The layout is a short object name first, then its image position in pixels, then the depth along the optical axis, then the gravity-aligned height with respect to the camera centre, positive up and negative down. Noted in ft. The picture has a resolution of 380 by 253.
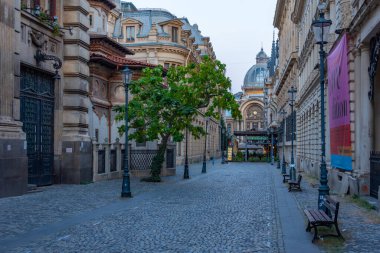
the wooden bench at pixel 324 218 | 34.68 -5.03
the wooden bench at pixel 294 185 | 75.36 -5.86
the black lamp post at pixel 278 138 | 244.05 +3.14
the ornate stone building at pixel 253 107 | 507.30 +36.95
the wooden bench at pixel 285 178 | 96.22 -6.44
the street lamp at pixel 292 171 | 89.42 -4.58
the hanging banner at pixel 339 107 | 66.69 +5.14
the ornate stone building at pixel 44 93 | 61.67 +7.34
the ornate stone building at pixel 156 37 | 172.14 +36.42
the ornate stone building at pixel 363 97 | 58.80 +5.85
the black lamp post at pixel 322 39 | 43.04 +8.71
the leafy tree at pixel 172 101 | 89.61 +7.64
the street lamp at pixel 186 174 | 104.64 -5.89
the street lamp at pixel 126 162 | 64.03 -2.18
